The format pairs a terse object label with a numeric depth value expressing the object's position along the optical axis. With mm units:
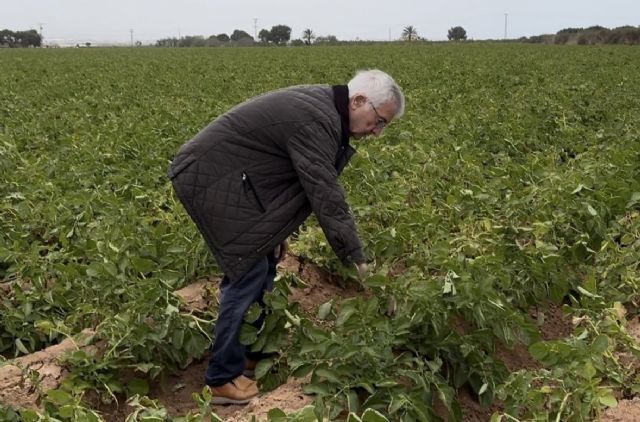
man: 2816
